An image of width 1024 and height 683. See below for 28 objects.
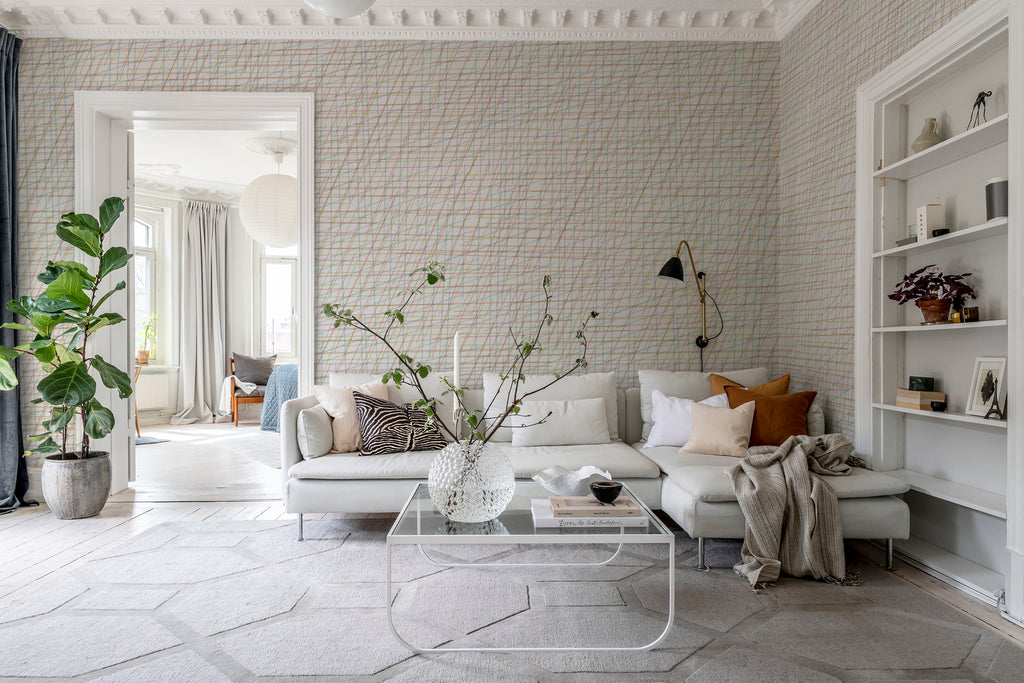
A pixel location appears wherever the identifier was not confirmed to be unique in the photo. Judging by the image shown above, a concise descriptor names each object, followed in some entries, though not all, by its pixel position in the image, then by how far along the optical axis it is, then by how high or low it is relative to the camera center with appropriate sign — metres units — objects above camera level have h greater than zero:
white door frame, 3.90 +1.36
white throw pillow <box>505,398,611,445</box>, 3.49 -0.48
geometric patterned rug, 1.88 -0.98
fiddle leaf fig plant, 3.25 +0.04
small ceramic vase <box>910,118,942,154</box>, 2.74 +0.87
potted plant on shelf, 2.62 +0.19
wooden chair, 7.02 -0.68
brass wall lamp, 3.98 +0.27
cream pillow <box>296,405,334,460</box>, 3.17 -0.48
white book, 2.04 -0.59
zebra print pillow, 3.28 -0.48
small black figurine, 2.54 +0.91
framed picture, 2.41 -0.19
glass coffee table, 1.95 -0.61
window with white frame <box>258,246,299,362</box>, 8.01 +0.46
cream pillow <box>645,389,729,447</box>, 3.39 -0.45
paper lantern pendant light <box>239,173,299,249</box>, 5.34 +1.12
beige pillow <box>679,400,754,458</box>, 3.20 -0.48
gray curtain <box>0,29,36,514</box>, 3.71 +0.45
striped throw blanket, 2.56 -0.77
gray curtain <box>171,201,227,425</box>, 7.29 +0.30
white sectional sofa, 2.62 -0.65
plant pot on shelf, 2.66 +0.11
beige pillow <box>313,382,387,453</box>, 3.31 -0.40
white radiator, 6.97 -0.59
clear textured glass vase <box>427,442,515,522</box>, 2.08 -0.48
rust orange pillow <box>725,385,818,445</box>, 3.24 -0.41
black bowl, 2.17 -0.53
